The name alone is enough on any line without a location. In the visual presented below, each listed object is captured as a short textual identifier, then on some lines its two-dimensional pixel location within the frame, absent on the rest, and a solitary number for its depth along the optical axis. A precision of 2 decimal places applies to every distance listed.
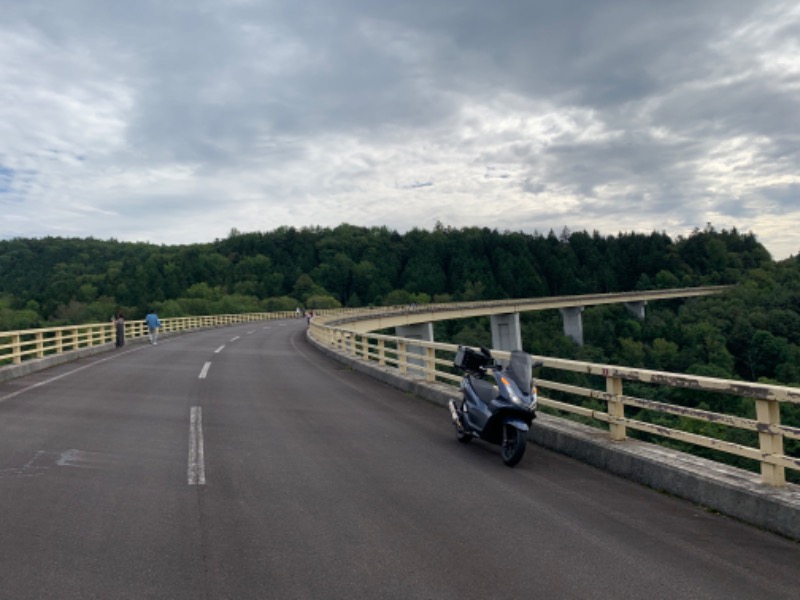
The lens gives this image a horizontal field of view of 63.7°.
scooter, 7.38
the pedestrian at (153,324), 32.06
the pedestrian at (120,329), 30.33
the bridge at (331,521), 4.16
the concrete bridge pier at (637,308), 120.19
